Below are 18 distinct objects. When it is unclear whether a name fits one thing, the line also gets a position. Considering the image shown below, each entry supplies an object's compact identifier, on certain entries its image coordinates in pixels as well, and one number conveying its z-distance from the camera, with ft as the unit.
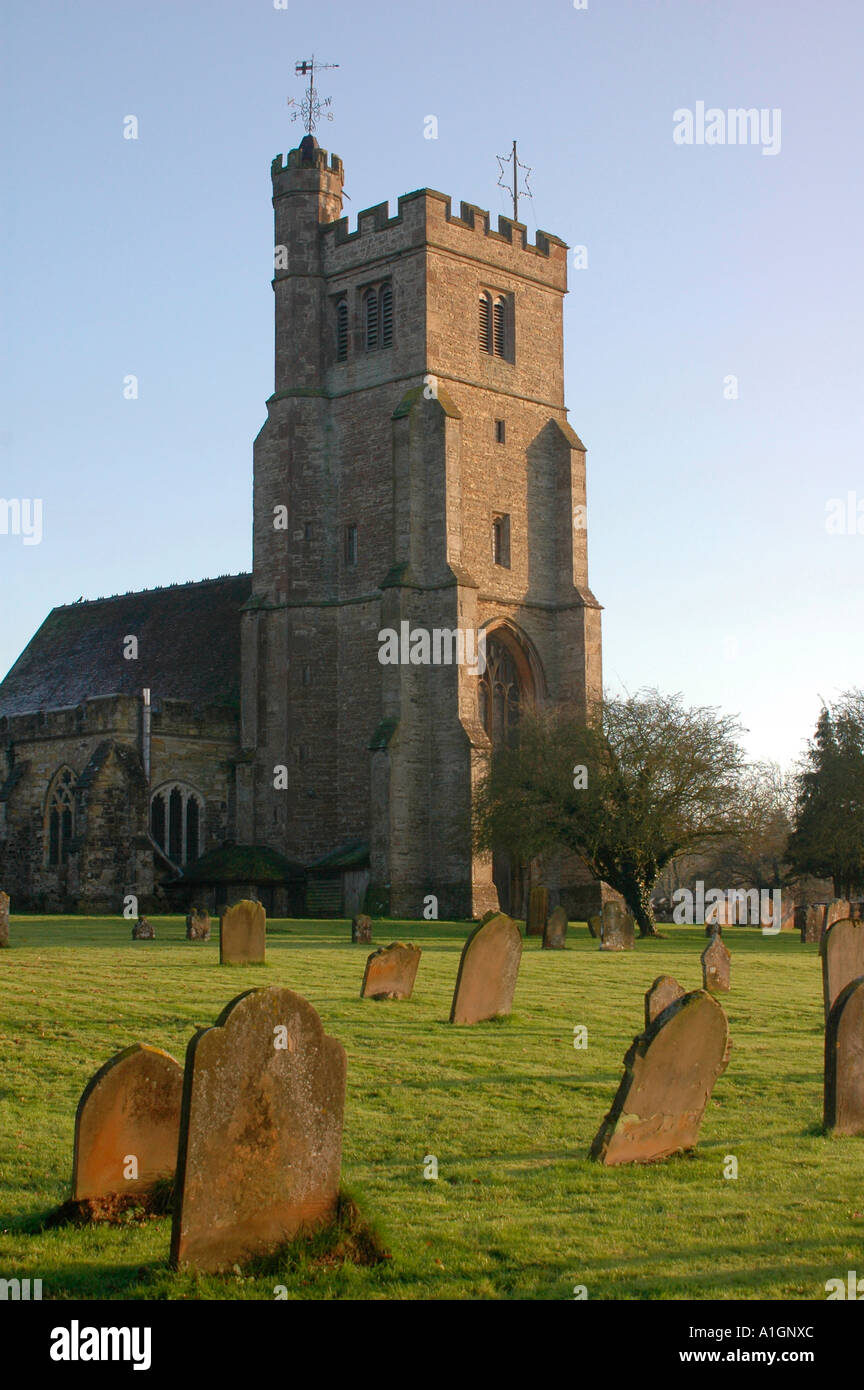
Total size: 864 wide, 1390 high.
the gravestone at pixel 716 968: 59.26
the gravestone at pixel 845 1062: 33.01
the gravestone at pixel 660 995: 39.68
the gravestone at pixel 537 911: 98.07
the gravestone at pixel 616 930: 84.07
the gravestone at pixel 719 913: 141.18
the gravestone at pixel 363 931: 81.87
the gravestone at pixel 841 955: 46.85
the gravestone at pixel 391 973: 52.85
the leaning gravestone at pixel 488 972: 47.37
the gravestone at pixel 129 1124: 25.05
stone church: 127.85
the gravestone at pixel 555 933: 84.38
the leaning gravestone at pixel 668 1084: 29.60
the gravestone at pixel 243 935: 62.23
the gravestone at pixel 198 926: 80.53
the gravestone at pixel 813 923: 102.01
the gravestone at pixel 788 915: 135.13
